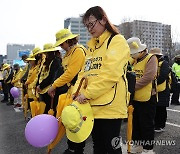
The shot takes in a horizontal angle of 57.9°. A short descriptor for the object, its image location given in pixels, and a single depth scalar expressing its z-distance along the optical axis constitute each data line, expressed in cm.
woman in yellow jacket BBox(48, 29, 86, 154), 224
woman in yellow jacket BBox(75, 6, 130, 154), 143
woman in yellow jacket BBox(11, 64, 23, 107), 630
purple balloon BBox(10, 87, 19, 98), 598
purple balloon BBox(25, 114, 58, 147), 158
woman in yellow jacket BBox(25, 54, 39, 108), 392
